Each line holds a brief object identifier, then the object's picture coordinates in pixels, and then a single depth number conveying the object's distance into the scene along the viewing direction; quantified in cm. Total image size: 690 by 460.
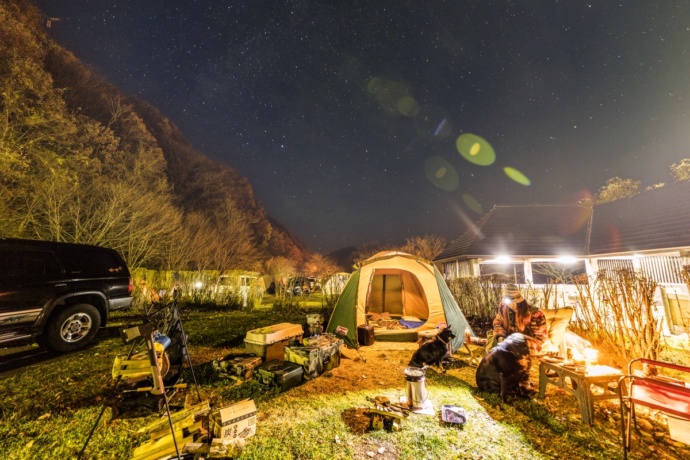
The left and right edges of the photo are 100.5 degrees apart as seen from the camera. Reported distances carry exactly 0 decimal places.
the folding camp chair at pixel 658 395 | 264
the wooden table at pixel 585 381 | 342
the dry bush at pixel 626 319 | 481
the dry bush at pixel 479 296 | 892
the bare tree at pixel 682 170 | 2711
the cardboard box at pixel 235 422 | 283
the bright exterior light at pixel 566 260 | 1474
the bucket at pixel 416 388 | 377
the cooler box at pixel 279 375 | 431
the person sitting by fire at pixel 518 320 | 470
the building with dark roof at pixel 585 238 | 1176
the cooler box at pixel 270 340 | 511
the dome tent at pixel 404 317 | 685
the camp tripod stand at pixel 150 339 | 236
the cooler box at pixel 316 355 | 477
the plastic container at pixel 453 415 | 342
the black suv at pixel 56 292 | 504
